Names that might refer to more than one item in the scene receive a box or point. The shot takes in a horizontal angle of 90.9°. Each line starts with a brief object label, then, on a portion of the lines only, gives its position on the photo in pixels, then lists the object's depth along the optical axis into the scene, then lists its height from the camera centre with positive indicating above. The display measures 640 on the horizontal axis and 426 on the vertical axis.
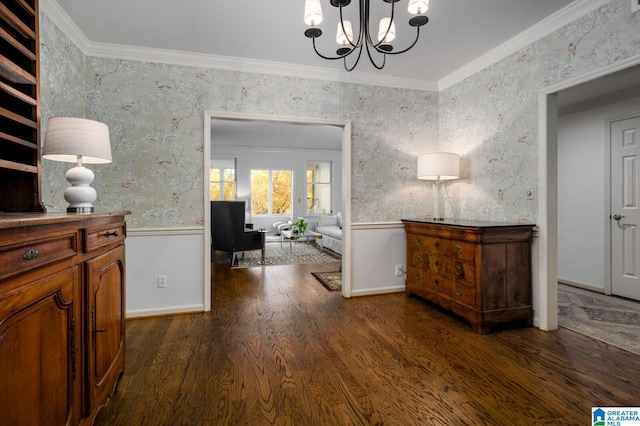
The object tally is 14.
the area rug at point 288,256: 5.43 -0.85
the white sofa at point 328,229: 6.16 -0.39
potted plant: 6.62 -0.30
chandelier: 1.58 +1.03
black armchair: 5.04 -0.31
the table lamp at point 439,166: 3.20 +0.47
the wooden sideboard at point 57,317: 0.83 -0.36
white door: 3.38 +0.04
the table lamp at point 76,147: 1.60 +0.33
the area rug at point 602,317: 2.37 -0.94
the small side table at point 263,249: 5.35 -0.65
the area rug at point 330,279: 3.88 -0.90
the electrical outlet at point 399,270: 3.66 -0.68
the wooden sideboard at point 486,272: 2.49 -0.50
